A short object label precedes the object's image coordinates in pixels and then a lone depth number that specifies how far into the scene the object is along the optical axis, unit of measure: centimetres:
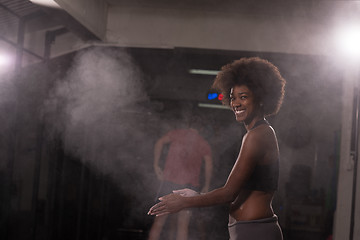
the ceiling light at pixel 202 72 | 530
